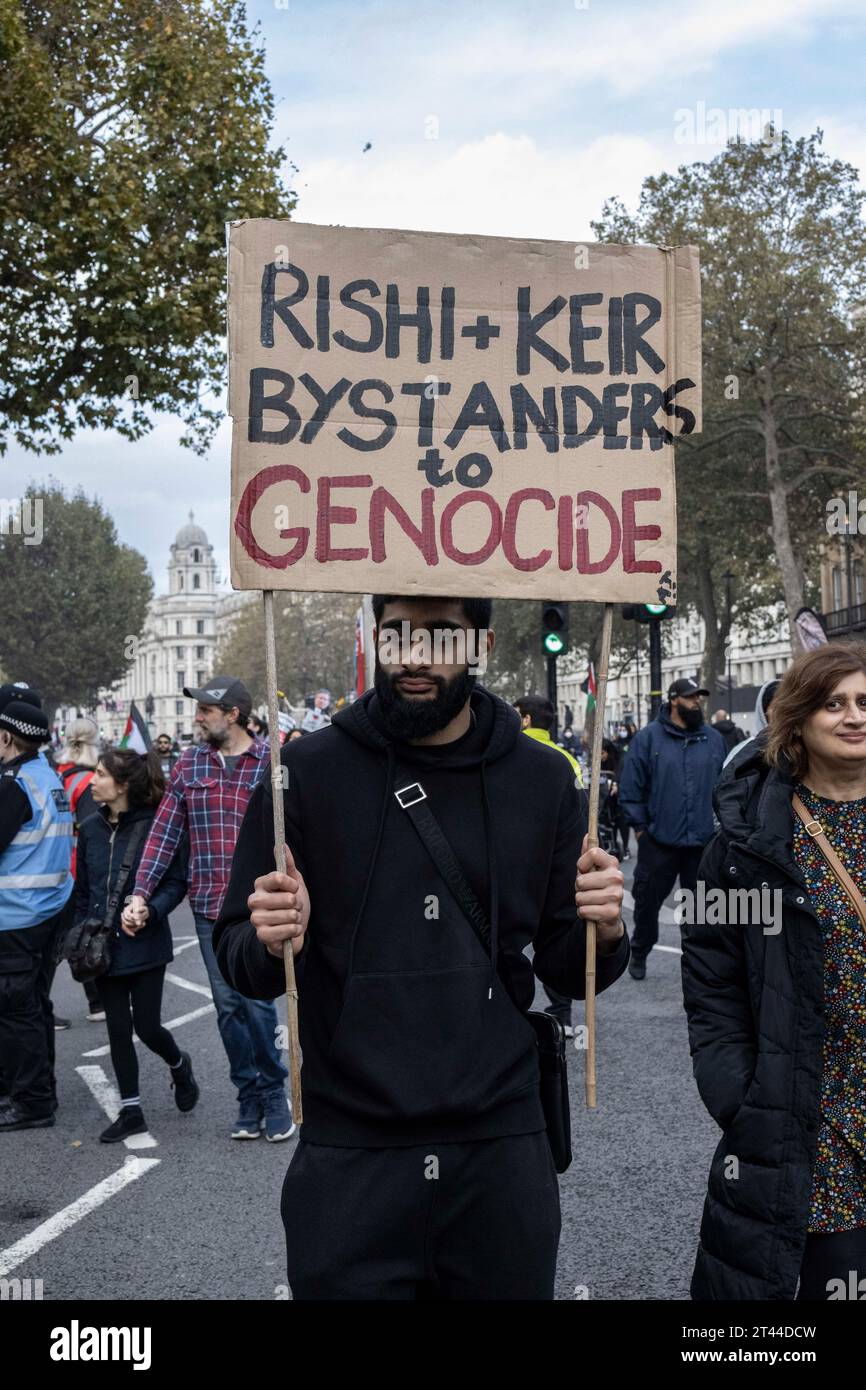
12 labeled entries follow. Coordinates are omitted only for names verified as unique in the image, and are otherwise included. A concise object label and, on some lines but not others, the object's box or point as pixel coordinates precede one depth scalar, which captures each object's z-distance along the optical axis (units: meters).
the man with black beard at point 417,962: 2.62
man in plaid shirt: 6.60
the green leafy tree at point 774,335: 32.94
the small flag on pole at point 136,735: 11.34
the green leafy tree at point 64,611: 56.91
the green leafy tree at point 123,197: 14.81
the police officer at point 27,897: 7.12
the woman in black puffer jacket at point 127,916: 6.75
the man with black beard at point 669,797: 10.02
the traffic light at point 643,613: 11.40
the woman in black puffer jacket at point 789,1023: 3.02
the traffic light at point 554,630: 13.45
